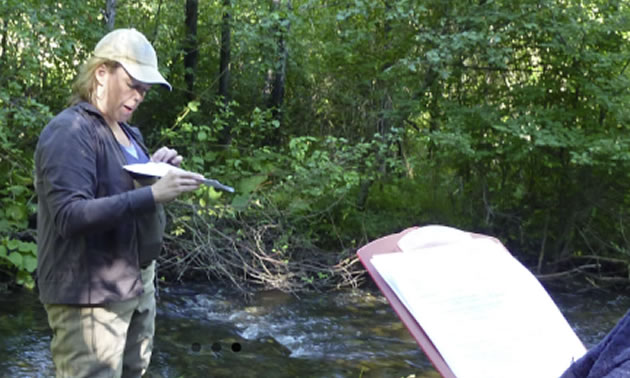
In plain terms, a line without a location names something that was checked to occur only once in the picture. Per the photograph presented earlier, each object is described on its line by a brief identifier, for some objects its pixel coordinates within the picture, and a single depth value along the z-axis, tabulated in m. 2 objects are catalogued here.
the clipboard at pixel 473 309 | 1.60
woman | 1.96
